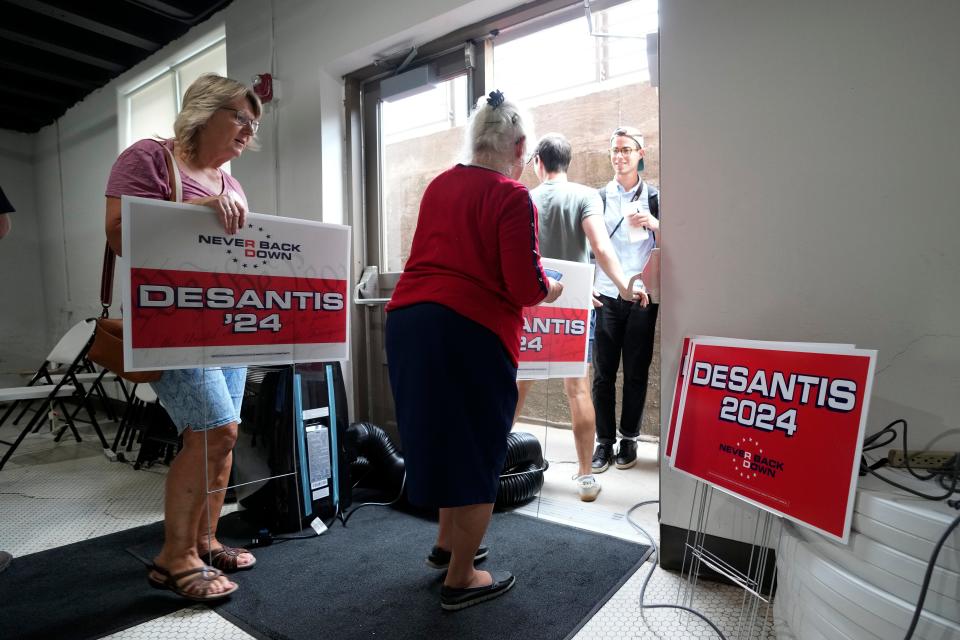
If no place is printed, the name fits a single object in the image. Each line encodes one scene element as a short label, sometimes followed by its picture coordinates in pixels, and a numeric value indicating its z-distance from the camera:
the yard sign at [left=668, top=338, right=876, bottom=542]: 1.17
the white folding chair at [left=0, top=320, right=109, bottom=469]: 3.14
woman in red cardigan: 1.40
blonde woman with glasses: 1.59
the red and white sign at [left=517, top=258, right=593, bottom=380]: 2.05
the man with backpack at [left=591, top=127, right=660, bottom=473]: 2.86
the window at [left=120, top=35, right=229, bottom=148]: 4.25
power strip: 1.26
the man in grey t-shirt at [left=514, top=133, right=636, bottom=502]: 2.37
